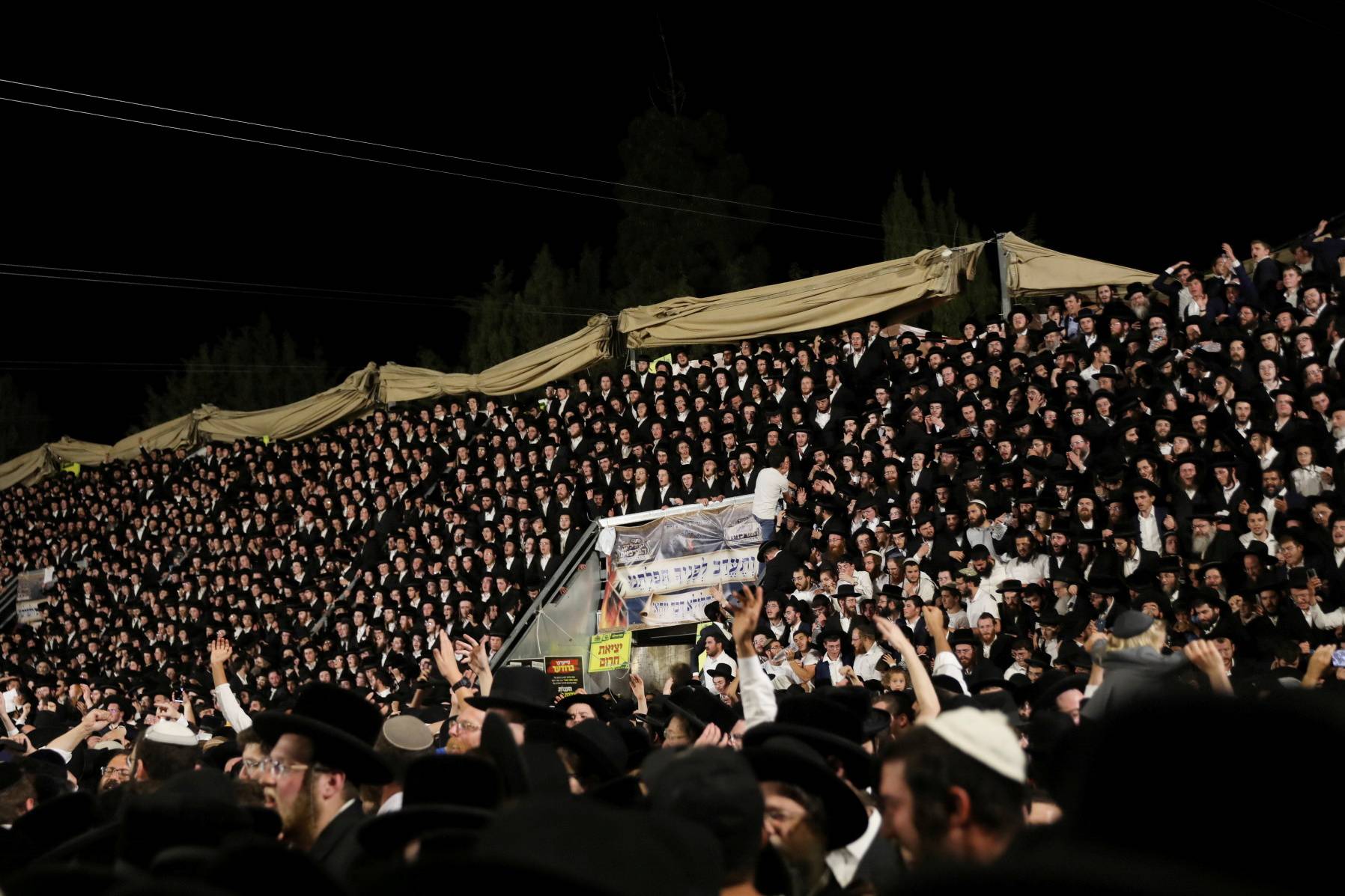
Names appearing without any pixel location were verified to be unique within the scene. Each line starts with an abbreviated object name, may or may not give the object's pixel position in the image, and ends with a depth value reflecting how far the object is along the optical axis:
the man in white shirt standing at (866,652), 11.40
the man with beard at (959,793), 2.38
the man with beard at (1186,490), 10.72
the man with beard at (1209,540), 10.21
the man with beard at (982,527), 12.07
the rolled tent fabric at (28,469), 29.50
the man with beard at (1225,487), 10.56
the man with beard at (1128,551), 10.65
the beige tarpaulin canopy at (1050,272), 15.09
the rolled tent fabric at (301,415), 24.02
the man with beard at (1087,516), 11.12
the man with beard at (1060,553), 11.01
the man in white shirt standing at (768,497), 14.87
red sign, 15.90
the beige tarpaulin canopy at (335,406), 21.00
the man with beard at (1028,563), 11.41
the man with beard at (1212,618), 9.03
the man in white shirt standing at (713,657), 12.05
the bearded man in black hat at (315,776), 3.98
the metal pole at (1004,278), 15.73
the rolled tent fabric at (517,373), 20.62
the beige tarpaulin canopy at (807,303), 16.94
